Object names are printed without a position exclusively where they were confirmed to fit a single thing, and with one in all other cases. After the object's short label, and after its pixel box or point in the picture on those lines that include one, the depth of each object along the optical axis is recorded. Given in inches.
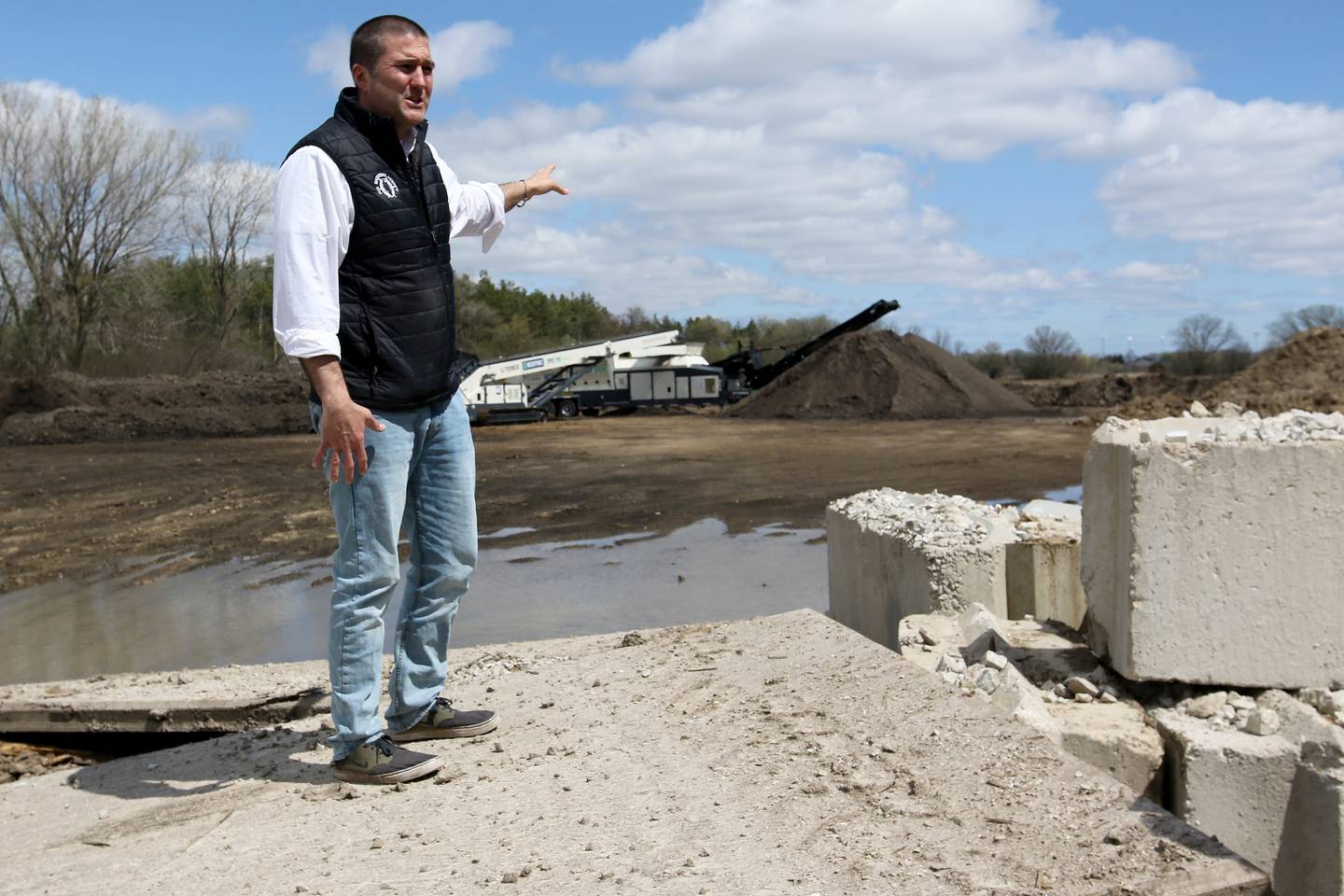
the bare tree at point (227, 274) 1786.4
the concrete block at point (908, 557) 208.8
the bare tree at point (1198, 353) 1830.7
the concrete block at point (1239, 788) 139.3
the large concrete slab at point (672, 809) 105.3
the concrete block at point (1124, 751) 145.6
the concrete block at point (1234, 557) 153.8
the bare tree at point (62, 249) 1459.2
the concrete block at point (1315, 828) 113.1
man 126.5
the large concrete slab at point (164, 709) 173.9
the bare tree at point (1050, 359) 2108.8
